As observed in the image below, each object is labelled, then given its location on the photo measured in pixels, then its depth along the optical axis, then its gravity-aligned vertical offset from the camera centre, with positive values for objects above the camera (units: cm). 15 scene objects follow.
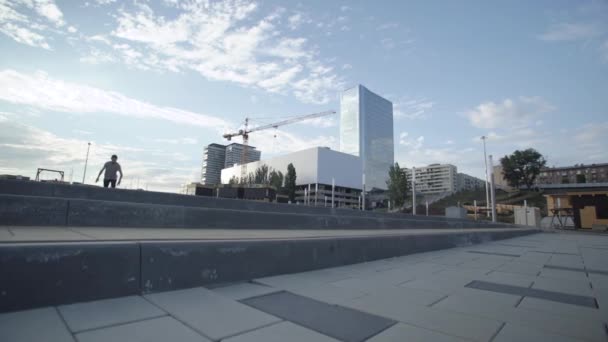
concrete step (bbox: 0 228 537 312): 161 -50
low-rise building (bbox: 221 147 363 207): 8144 +1029
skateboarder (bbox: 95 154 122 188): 972 +101
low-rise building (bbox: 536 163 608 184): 8969 +1365
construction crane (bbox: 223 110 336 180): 9701 +2698
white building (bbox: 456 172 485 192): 14188 +1484
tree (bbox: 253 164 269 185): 8635 +862
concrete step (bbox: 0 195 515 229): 333 -23
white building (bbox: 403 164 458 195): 13700 +1573
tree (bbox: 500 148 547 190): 7012 +1141
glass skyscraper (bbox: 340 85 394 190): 12212 +3420
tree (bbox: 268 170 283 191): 7412 +649
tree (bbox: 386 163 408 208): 5725 +439
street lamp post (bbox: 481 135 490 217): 3746 +895
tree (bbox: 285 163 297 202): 7112 +551
